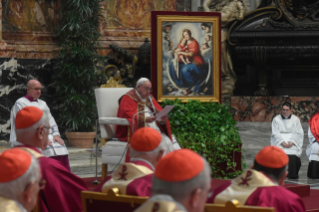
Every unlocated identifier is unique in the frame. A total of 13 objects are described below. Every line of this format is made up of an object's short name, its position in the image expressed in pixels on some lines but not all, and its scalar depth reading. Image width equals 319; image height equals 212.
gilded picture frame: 13.26
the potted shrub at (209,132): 11.95
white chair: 10.38
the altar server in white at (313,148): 12.77
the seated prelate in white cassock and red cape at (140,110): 10.58
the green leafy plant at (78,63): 15.22
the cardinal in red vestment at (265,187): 4.68
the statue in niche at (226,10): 16.71
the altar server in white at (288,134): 13.01
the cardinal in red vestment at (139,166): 4.80
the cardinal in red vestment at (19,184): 3.36
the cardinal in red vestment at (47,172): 5.54
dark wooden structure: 16.60
